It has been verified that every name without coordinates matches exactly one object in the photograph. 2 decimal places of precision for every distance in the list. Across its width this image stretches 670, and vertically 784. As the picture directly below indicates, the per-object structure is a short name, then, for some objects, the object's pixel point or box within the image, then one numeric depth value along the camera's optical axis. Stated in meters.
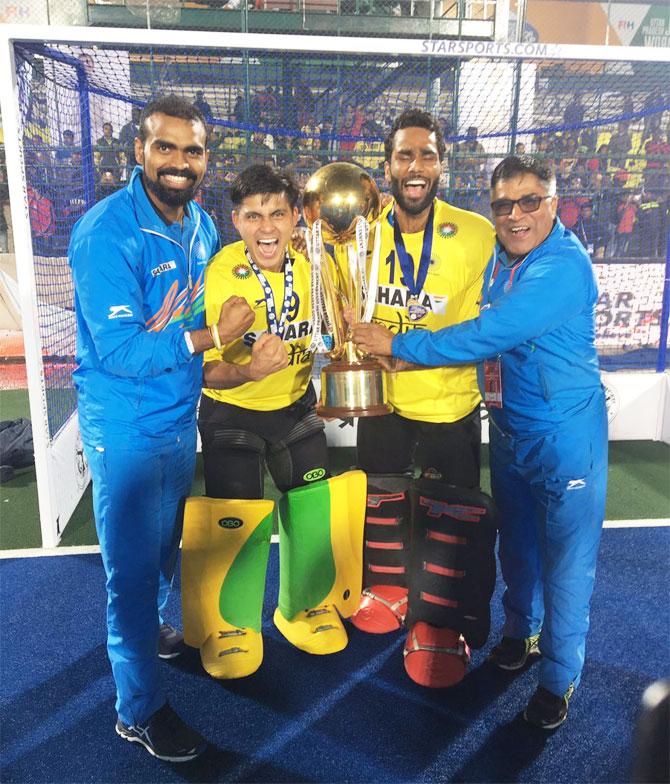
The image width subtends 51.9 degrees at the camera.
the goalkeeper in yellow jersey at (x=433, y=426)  2.57
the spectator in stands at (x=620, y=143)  11.01
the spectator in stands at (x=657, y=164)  9.48
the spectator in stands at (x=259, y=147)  8.02
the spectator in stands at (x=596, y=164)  10.20
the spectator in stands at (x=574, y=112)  10.32
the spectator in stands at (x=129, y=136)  7.27
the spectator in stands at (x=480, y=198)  8.67
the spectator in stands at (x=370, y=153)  8.05
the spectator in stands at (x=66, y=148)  4.43
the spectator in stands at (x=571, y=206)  8.58
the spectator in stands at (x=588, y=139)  10.67
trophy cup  2.38
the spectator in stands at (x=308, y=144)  8.67
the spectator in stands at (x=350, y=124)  9.01
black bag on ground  4.69
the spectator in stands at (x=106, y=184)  7.00
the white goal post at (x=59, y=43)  3.10
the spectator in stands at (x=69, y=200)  4.90
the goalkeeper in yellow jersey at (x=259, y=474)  2.47
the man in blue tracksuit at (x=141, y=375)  2.08
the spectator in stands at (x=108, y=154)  7.64
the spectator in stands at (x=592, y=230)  9.29
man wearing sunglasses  2.21
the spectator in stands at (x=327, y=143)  8.69
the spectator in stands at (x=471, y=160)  9.24
